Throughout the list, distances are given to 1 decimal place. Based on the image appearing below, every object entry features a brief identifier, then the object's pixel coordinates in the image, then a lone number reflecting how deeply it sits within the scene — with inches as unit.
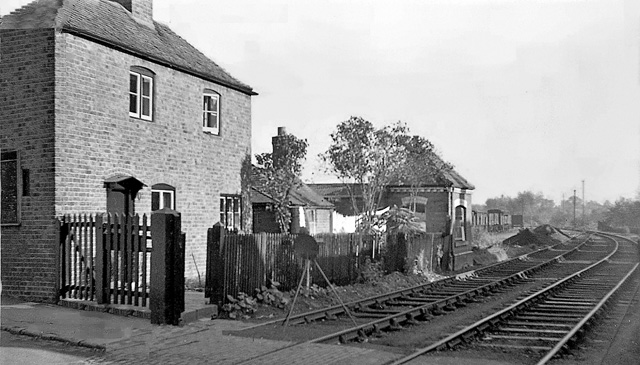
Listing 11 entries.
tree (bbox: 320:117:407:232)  1079.0
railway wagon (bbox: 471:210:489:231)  2293.7
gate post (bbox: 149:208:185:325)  422.3
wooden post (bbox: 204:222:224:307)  469.1
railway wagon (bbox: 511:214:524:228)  3368.1
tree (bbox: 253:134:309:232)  967.6
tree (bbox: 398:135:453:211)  1138.3
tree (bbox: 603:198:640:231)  2106.7
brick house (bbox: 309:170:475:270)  1609.3
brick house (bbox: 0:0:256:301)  507.5
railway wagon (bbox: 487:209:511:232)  2688.0
